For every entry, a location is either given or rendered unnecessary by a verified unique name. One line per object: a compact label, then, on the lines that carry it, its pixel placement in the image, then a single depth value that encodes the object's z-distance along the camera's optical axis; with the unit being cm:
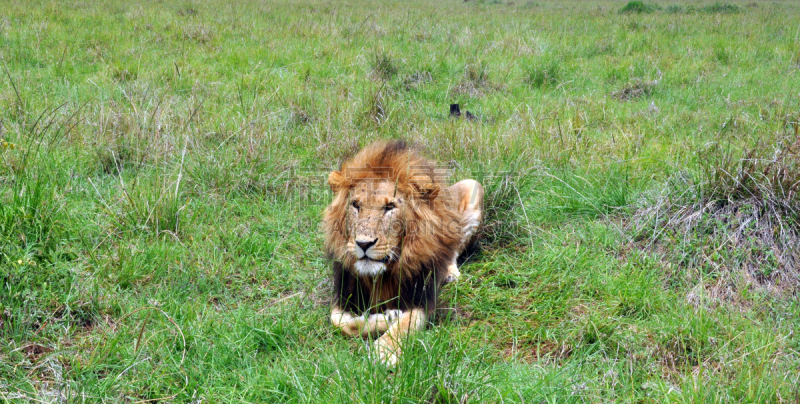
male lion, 541
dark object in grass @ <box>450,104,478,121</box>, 1192
